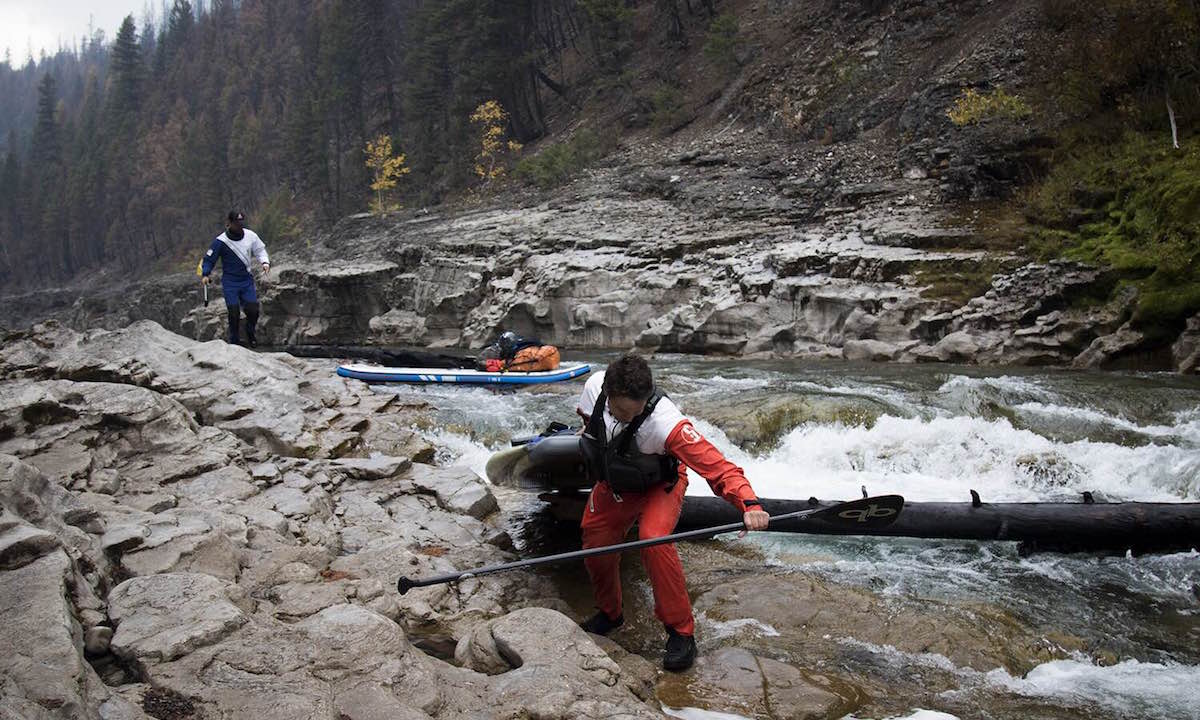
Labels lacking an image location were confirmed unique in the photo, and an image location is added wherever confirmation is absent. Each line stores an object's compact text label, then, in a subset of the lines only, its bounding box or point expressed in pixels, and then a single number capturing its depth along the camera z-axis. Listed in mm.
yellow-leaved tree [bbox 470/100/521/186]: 35000
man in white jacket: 11023
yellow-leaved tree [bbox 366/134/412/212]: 39844
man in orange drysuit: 3914
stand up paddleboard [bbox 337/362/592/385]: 12789
